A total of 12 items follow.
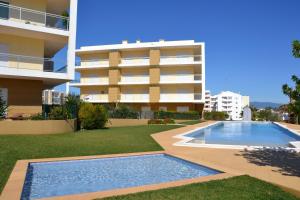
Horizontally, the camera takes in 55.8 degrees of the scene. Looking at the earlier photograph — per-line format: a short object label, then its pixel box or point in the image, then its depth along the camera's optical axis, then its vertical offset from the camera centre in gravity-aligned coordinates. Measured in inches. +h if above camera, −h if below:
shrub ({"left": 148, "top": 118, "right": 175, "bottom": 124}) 1124.1 -44.7
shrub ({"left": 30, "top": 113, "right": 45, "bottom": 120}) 598.4 -18.4
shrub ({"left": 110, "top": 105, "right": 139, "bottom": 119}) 1129.4 -14.3
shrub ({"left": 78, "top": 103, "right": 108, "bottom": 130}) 762.8 -16.6
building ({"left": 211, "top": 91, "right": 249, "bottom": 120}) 4299.7 +137.3
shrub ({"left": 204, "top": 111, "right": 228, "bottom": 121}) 1683.1 -29.6
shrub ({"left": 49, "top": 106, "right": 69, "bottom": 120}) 637.9 -10.1
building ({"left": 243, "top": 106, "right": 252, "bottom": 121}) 1909.4 -20.1
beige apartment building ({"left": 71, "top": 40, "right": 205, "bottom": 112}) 1577.3 +208.3
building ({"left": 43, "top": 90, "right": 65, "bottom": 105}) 2709.6 +149.4
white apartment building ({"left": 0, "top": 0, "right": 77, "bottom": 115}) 704.4 +152.6
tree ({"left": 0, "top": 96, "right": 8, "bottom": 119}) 582.2 -4.4
